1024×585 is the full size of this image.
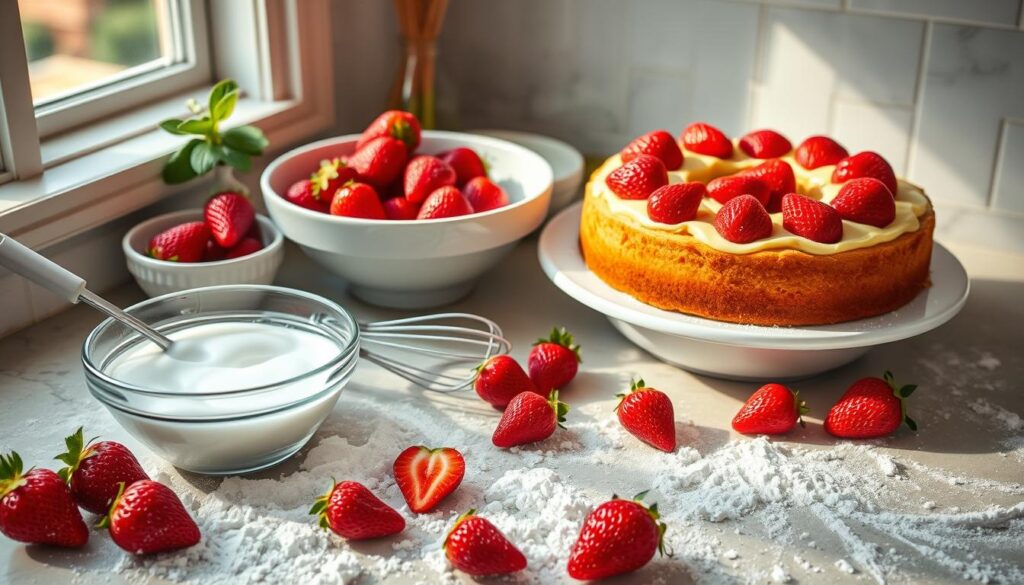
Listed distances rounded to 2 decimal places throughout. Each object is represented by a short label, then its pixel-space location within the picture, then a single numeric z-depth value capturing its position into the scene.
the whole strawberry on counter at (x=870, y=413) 1.19
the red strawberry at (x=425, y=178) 1.44
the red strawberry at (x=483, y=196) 1.46
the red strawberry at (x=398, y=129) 1.52
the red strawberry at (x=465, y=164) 1.52
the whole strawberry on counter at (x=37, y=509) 0.97
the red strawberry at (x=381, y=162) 1.46
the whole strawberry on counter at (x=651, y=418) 1.17
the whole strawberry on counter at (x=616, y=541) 0.95
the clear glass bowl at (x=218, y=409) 1.04
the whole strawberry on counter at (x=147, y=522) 0.96
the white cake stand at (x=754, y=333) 1.22
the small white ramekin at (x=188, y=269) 1.37
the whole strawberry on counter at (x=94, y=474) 1.01
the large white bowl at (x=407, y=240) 1.36
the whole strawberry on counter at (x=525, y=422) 1.16
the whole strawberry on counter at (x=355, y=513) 1.00
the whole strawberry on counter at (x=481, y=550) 0.96
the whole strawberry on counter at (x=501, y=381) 1.24
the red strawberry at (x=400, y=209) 1.43
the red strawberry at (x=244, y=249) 1.44
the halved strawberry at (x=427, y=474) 1.07
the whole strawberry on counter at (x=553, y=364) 1.28
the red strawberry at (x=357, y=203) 1.39
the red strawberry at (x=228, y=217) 1.42
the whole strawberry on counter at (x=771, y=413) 1.19
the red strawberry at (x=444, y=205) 1.39
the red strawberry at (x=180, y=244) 1.40
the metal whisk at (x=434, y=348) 1.31
